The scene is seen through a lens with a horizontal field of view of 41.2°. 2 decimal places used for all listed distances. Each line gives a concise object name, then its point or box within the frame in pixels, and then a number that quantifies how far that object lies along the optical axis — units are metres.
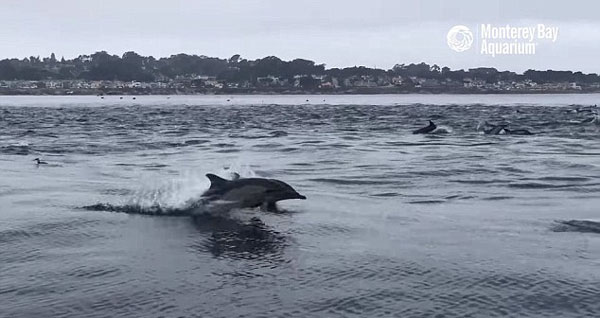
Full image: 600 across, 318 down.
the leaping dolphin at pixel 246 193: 14.34
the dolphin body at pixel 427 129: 38.22
